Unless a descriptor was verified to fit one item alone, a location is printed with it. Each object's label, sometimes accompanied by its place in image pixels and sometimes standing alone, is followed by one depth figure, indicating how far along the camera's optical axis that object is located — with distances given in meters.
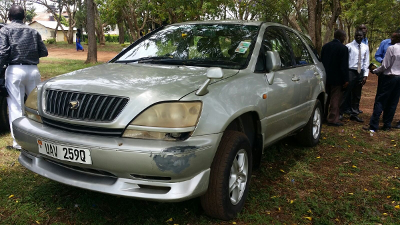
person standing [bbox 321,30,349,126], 6.27
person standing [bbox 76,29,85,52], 30.23
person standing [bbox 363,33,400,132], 5.98
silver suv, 2.49
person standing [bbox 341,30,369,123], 7.00
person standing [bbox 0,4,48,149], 4.46
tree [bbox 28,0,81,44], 40.97
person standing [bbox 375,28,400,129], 7.47
